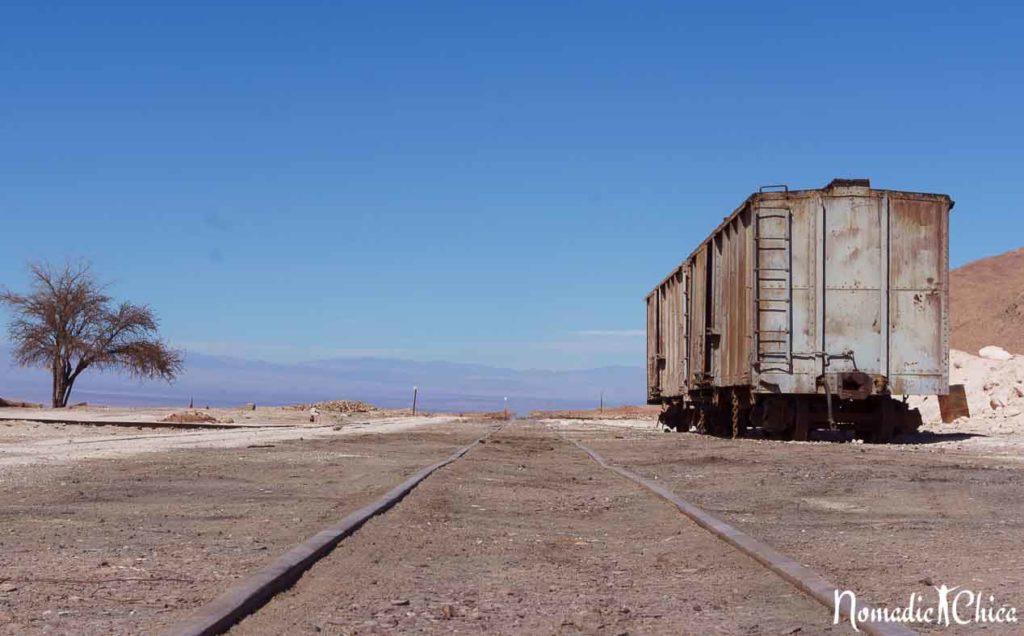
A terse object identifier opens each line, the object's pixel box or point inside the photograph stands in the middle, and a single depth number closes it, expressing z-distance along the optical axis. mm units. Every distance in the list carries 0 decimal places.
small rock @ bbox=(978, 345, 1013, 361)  49531
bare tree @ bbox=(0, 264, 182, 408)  58500
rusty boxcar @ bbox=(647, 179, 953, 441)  20125
